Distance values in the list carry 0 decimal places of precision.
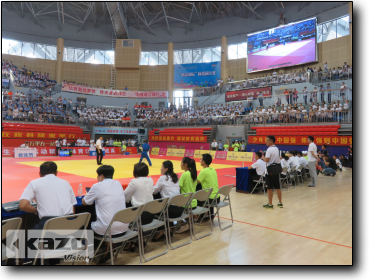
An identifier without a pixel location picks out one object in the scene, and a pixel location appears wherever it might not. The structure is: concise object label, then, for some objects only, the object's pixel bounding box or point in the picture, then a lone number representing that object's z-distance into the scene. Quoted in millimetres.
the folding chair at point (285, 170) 9109
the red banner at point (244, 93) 26078
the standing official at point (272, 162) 6516
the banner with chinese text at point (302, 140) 16766
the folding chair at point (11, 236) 2611
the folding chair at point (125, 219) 3195
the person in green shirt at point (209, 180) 5305
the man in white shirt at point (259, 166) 8039
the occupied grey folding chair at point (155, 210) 3738
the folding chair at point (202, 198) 4508
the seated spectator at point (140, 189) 3998
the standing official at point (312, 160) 9328
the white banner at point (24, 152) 19797
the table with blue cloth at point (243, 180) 8484
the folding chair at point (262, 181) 8092
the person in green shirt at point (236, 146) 20911
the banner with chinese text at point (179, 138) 24242
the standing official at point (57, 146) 22297
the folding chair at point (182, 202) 4069
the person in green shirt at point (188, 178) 4918
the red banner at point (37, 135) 21998
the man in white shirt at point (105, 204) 3389
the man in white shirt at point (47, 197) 3109
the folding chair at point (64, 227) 2805
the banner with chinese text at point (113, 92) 32000
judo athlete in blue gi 13827
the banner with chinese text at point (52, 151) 20312
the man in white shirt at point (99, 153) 15055
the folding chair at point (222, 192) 4921
